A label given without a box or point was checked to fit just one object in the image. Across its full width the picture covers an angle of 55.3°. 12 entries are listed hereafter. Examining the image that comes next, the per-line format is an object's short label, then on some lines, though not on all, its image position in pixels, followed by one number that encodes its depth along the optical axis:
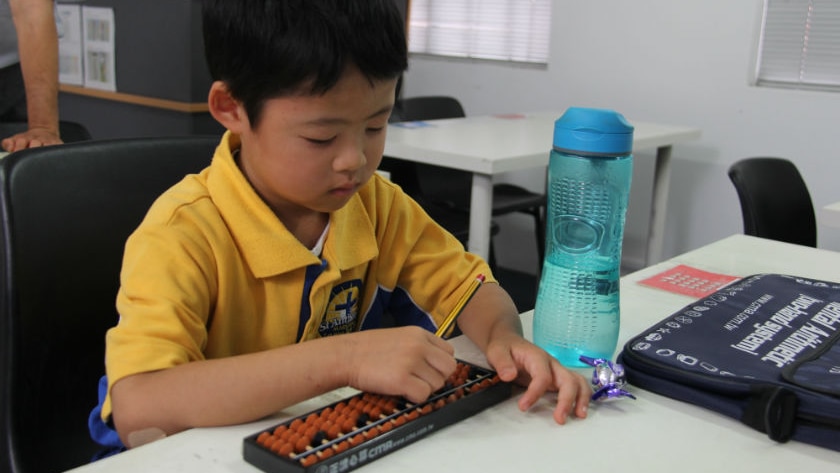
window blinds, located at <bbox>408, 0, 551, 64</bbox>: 3.46
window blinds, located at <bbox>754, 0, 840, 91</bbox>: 2.75
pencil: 0.81
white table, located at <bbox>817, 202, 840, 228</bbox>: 1.85
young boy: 0.69
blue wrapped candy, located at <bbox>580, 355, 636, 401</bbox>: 0.75
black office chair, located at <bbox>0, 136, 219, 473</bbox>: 0.83
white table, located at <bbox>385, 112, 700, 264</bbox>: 2.01
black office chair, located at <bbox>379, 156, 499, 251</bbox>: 2.61
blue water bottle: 0.80
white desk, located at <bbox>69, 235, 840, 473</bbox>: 0.61
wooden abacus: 0.58
